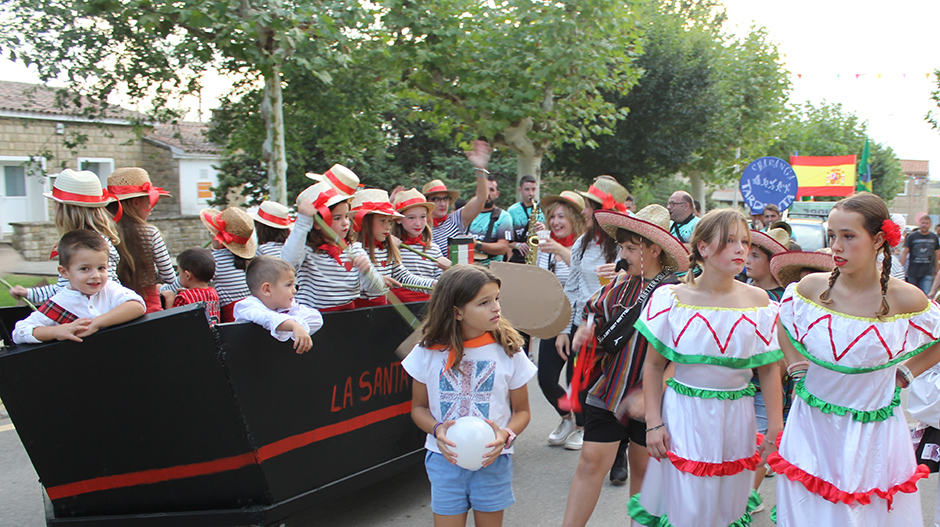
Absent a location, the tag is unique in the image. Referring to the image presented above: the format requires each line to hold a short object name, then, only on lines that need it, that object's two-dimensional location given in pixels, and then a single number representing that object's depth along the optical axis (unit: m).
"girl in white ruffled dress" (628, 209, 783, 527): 2.78
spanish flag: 18.50
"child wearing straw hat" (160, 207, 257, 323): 5.05
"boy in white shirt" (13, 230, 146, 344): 2.92
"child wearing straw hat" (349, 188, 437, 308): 4.59
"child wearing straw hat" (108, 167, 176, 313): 4.35
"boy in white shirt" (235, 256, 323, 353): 3.11
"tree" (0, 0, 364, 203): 8.56
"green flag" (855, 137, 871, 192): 16.74
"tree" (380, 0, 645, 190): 11.74
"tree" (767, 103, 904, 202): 41.34
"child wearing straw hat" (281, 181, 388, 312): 4.02
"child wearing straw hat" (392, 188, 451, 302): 5.05
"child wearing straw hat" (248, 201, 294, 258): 5.06
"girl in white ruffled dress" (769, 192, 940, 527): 2.54
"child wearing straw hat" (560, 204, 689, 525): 3.30
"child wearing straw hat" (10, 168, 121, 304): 3.84
